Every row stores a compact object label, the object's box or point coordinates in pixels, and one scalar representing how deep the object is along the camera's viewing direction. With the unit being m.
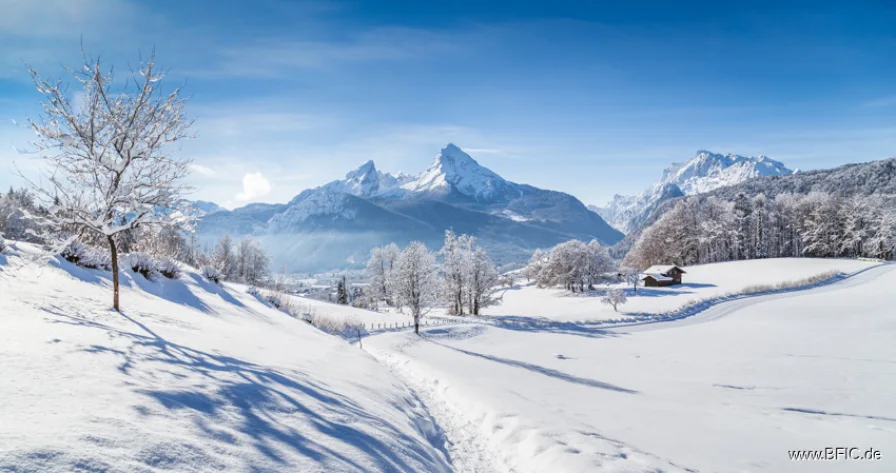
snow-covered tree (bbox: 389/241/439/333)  33.75
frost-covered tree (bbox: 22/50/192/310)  9.59
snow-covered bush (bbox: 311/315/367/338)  28.09
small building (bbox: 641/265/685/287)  73.19
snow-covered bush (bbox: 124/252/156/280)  14.81
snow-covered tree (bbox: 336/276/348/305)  76.56
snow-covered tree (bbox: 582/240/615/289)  74.88
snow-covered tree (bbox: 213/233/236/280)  61.14
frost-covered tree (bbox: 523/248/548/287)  83.50
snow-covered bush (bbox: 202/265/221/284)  21.30
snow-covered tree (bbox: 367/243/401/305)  64.50
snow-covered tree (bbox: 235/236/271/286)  68.69
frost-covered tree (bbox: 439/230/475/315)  50.06
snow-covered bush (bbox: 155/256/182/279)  16.28
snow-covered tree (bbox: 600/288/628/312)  50.39
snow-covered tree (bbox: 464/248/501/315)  50.38
